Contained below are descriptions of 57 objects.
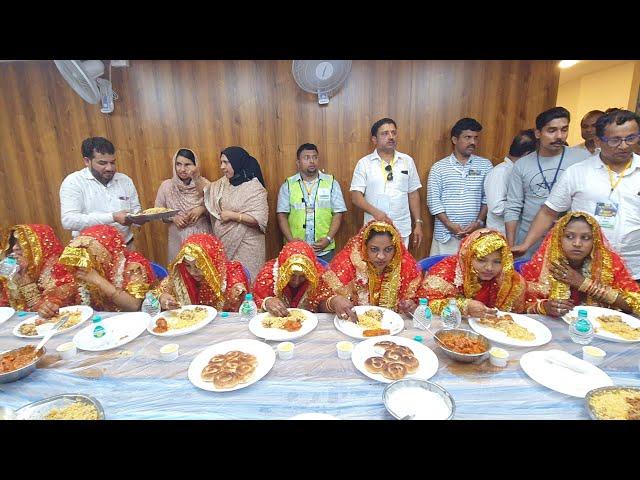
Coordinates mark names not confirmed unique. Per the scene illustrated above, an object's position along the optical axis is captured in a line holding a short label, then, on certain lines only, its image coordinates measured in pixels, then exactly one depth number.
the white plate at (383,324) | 1.89
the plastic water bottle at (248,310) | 2.12
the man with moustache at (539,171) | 3.09
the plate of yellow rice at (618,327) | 1.75
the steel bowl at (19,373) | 1.51
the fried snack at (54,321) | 1.95
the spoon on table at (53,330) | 1.72
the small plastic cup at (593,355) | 1.56
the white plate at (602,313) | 1.74
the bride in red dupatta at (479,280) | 2.10
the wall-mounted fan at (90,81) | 3.50
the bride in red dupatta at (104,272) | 2.34
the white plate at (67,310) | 1.93
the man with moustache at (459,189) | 3.84
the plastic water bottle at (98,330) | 1.86
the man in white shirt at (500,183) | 3.62
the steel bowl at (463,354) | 1.56
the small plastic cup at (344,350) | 1.66
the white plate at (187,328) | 1.90
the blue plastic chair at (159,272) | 2.87
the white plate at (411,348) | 1.50
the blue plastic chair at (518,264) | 2.71
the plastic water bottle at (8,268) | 2.31
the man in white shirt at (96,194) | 3.34
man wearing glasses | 2.43
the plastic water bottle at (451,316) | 1.93
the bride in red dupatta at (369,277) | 2.39
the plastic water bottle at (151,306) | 2.16
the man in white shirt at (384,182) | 3.82
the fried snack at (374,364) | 1.54
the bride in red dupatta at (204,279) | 2.31
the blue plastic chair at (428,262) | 2.94
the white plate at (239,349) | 1.47
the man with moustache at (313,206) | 3.91
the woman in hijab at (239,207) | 3.71
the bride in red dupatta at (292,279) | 2.29
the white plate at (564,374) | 1.40
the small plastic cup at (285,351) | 1.66
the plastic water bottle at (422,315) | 1.98
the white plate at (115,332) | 1.80
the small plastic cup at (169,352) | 1.67
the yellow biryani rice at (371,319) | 1.96
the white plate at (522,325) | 1.73
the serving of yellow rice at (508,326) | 1.79
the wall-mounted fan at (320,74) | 3.83
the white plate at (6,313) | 2.15
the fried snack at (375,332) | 1.86
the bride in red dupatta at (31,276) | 2.44
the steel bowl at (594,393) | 1.25
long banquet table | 1.34
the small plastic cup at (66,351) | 1.72
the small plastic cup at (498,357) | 1.56
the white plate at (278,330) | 1.84
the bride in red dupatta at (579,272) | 2.13
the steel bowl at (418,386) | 1.29
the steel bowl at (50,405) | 1.31
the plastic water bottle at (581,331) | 1.70
